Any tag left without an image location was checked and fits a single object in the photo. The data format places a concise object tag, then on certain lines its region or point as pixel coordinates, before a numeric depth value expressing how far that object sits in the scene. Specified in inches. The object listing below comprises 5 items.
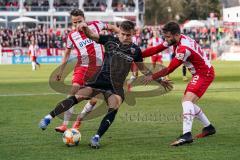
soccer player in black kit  427.8
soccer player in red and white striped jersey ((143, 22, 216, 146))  433.4
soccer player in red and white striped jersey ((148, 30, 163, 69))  1251.0
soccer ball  427.2
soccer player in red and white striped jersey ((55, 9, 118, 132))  494.3
